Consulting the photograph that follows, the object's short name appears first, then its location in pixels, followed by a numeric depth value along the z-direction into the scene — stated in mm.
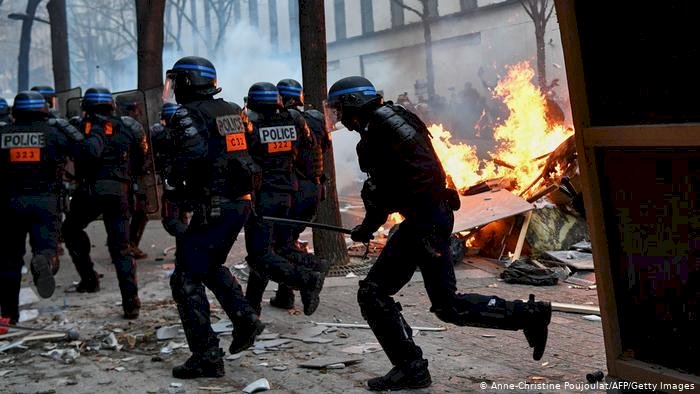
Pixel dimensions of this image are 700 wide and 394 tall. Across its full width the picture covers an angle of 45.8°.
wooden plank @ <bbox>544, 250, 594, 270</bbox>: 8477
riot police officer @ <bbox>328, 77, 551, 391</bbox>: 4684
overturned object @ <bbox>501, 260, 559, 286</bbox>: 7980
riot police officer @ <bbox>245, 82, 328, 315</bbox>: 6961
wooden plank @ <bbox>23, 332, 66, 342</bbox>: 6461
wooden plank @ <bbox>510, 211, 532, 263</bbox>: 8969
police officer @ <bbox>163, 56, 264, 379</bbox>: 5297
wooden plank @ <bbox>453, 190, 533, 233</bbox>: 9180
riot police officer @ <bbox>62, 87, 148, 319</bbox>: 7547
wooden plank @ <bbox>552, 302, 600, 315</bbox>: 6574
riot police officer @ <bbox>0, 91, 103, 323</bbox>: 6836
